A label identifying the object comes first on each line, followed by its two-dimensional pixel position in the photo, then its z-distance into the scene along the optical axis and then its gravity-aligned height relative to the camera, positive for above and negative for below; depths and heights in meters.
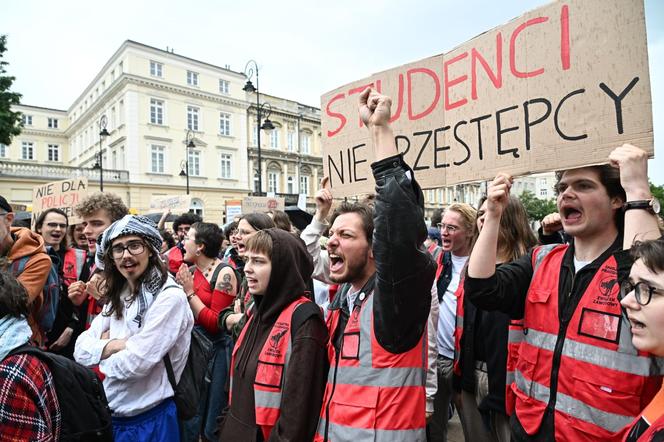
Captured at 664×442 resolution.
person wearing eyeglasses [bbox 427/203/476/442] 3.19 -0.47
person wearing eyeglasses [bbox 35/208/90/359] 3.79 -0.30
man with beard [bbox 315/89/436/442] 1.65 -0.40
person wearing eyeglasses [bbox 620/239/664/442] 1.33 -0.27
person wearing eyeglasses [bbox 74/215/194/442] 2.40 -0.56
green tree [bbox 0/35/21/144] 21.24 +6.76
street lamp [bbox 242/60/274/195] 14.36 +4.97
